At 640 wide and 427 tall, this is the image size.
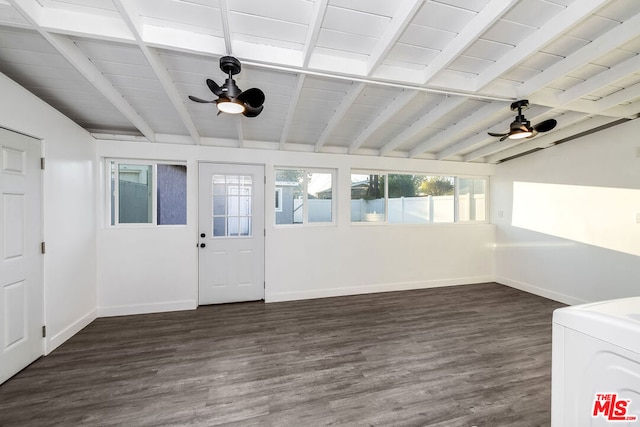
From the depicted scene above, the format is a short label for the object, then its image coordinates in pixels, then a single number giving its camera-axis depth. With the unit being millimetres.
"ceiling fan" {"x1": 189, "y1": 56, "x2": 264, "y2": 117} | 1971
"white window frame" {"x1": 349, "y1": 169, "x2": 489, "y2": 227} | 4527
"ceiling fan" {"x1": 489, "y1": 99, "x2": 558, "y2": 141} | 2787
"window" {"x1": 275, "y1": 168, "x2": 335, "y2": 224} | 4211
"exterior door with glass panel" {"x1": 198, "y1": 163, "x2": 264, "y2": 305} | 3887
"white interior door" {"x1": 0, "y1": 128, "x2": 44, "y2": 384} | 2123
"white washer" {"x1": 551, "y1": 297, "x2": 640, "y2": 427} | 837
